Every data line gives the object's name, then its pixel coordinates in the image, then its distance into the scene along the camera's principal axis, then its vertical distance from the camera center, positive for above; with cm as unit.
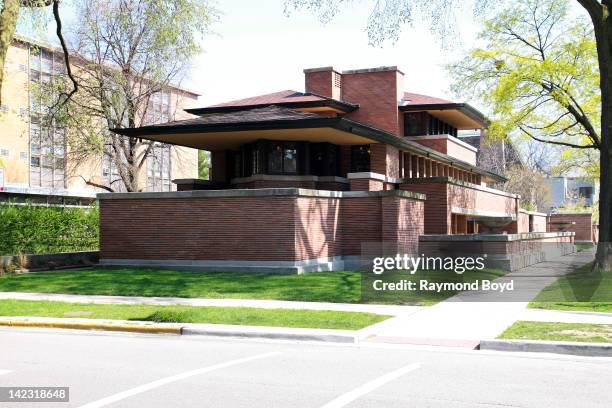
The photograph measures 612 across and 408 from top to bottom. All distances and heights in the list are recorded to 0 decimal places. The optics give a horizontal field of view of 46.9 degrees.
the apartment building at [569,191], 9601 +526
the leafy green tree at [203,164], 8969 +863
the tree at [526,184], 6838 +443
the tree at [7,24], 1552 +466
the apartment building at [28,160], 5312 +633
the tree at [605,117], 2172 +351
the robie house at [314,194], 2225 +128
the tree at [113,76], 3738 +866
